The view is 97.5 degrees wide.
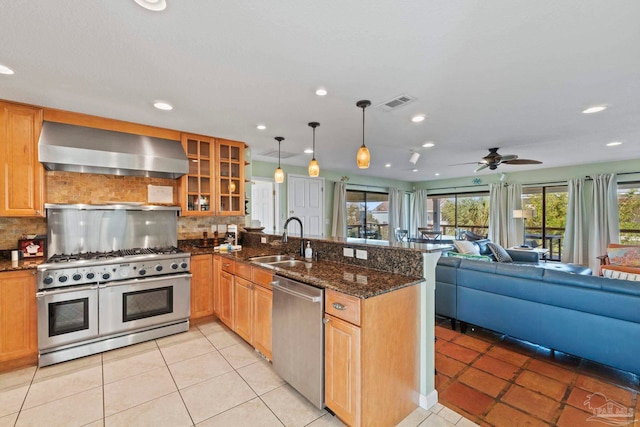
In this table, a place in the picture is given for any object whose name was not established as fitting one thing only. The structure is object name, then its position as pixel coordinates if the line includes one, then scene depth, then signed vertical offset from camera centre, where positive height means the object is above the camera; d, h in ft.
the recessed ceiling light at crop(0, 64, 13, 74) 6.63 +3.42
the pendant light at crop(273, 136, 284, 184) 12.96 +1.71
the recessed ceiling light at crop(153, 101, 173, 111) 8.88 +3.45
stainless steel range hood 8.84 +2.04
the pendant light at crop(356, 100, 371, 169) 8.70 +1.86
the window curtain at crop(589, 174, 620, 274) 19.03 -0.33
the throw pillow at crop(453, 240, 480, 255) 16.37 -2.11
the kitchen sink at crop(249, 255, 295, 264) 9.84 -1.67
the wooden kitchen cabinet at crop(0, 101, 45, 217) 8.63 +1.55
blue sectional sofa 7.45 -2.94
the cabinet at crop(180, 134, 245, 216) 12.21 +1.57
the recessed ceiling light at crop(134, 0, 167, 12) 4.58 +3.45
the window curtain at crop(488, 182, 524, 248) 23.79 -0.24
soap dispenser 9.63 -1.40
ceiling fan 14.80 +2.79
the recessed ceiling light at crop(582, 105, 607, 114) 9.18 +3.48
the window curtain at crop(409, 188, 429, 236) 30.66 +0.13
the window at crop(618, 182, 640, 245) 19.02 +0.02
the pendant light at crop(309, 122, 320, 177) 11.13 +1.78
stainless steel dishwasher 6.25 -3.02
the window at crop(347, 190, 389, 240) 26.87 -0.20
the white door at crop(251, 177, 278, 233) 20.06 +0.67
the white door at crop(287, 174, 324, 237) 20.93 +0.80
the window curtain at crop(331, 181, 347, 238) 23.80 +0.09
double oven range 8.43 -2.29
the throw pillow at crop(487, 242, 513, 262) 16.83 -2.51
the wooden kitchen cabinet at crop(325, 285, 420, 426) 5.49 -3.00
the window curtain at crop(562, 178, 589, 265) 20.36 -1.00
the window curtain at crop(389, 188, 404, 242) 28.89 +0.01
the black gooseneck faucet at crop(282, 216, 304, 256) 9.79 -1.04
